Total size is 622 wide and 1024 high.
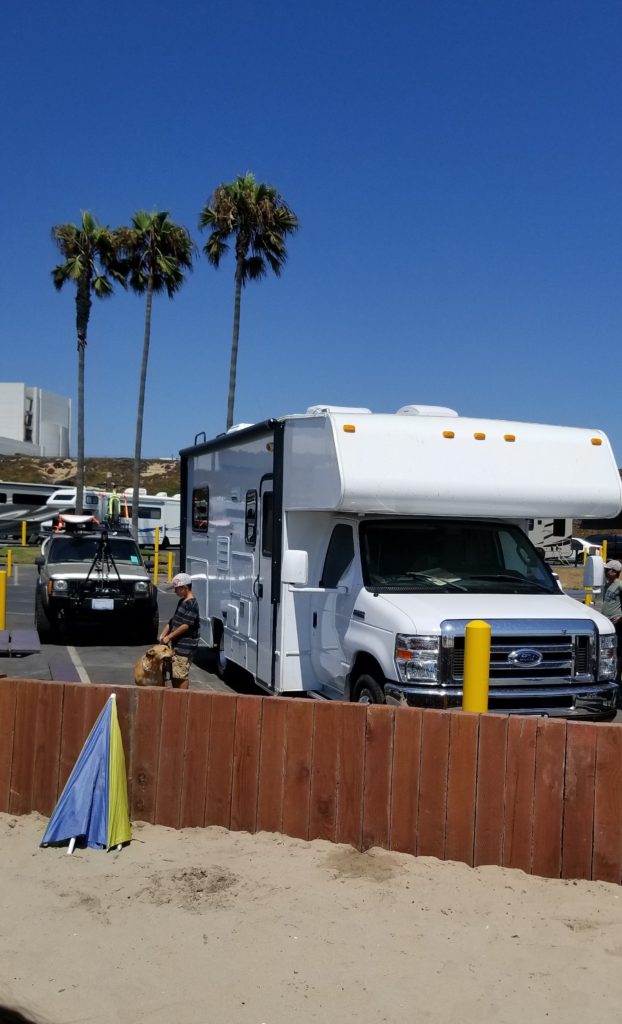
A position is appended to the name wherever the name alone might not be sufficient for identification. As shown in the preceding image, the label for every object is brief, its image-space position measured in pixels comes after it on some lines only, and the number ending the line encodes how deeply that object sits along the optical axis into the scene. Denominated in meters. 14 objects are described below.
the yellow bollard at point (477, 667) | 6.29
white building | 83.50
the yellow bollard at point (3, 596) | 14.21
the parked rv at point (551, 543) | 33.47
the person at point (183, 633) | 8.70
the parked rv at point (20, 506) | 39.47
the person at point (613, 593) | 11.30
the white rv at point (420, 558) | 7.17
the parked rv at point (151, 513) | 37.00
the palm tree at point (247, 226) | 31.25
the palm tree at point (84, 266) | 33.97
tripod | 14.08
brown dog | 8.45
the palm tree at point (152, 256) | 33.59
